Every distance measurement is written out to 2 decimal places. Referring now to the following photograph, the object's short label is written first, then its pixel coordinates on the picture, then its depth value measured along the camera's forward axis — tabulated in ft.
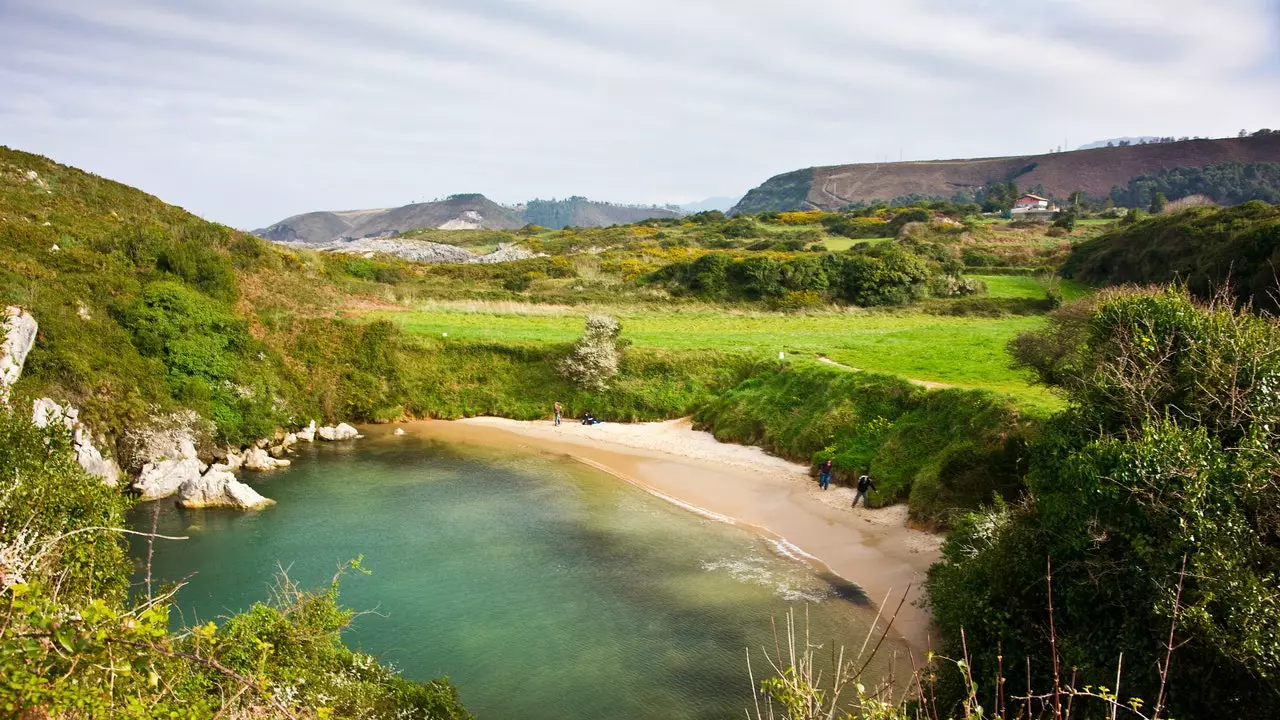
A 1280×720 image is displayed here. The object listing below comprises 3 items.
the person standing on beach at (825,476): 90.12
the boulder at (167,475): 88.63
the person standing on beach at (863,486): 82.99
